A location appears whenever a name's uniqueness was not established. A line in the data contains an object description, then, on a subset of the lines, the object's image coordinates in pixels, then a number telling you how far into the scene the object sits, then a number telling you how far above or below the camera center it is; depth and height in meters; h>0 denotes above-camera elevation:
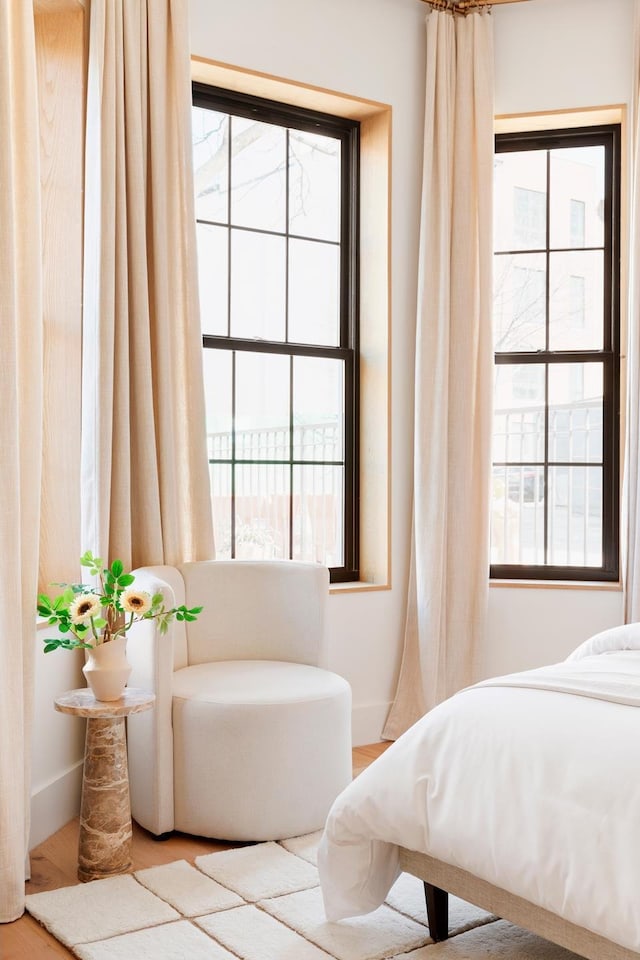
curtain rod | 4.36 +1.99
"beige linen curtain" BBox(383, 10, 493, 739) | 4.29 +0.37
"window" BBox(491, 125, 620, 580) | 4.53 +0.47
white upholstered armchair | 3.03 -0.90
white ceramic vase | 2.87 -0.62
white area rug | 2.35 -1.18
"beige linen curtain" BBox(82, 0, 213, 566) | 3.38 +0.55
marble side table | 2.80 -0.96
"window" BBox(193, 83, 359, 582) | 4.12 +0.58
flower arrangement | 2.79 -0.44
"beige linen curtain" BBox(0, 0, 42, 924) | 2.49 +0.10
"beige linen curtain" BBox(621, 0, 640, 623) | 4.21 +0.12
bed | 1.85 -0.73
